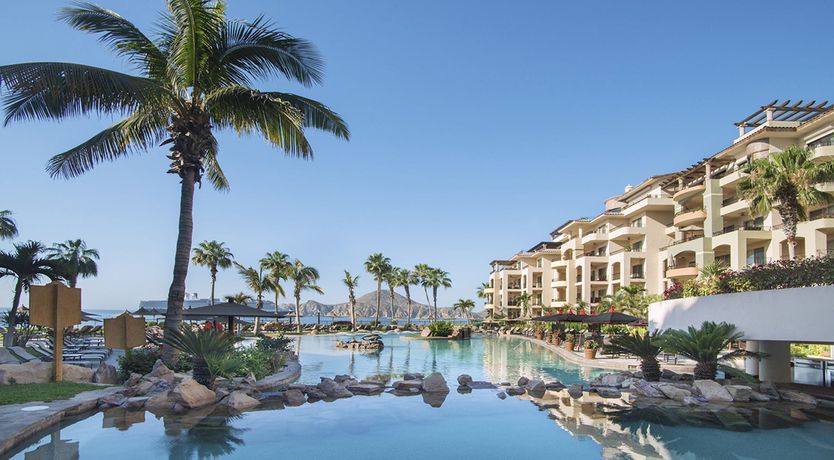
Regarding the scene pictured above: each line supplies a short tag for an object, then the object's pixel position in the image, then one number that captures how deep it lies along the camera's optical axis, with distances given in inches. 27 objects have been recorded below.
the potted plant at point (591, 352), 936.9
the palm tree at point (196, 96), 538.9
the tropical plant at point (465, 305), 3102.9
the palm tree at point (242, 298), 2447.3
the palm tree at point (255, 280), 2213.3
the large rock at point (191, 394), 455.5
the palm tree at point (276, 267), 2250.2
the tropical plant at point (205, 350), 503.8
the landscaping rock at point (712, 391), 526.0
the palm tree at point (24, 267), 749.3
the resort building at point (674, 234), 1266.0
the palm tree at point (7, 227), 1098.9
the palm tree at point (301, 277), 2356.1
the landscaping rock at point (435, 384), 577.6
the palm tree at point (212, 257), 2183.8
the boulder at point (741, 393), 523.5
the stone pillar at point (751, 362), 625.9
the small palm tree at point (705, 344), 562.6
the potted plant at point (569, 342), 1112.8
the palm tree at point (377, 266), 2610.7
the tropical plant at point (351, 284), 2602.9
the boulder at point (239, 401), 466.6
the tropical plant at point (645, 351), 627.5
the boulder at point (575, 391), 552.8
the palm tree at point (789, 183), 837.2
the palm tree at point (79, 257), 1347.8
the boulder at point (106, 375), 547.8
